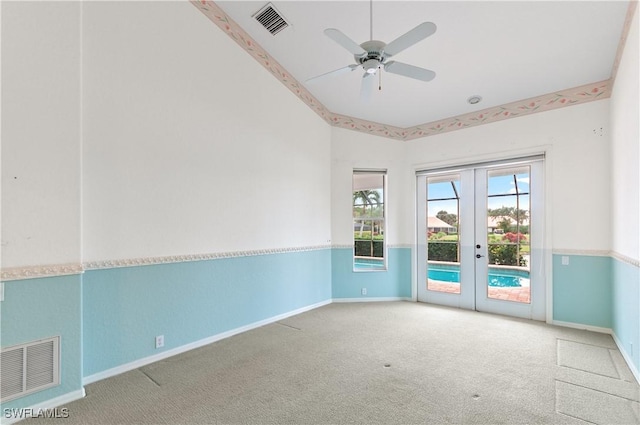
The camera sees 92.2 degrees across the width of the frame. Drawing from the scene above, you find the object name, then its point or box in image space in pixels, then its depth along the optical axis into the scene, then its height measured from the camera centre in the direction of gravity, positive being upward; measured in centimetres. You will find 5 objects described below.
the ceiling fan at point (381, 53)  229 +132
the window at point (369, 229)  561 -26
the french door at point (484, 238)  448 -37
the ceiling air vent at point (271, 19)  333 +221
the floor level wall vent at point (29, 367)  205 -105
